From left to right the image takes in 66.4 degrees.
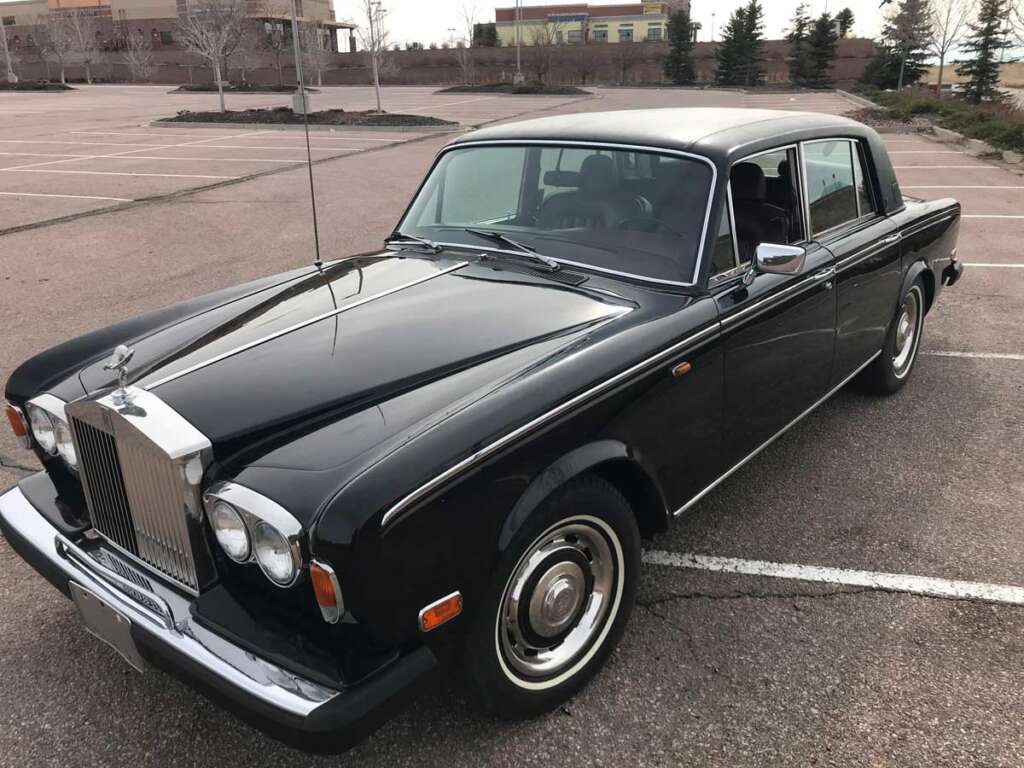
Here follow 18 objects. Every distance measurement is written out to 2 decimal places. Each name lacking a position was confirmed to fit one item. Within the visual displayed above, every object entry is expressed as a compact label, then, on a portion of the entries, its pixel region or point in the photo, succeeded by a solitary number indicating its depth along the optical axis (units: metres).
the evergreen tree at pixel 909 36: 38.94
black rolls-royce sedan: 1.93
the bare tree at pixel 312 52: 42.34
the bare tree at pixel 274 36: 45.78
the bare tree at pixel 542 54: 54.12
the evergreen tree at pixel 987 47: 33.94
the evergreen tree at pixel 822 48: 46.44
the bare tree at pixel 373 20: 29.67
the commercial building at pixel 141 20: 64.38
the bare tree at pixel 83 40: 54.47
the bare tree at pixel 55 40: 51.81
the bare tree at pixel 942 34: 38.34
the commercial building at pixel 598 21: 76.67
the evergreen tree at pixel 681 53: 53.06
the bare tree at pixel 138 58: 53.62
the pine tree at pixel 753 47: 50.44
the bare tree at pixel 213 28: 27.55
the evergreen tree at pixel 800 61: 47.91
